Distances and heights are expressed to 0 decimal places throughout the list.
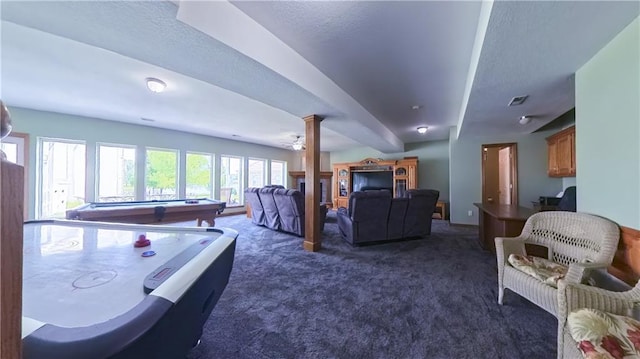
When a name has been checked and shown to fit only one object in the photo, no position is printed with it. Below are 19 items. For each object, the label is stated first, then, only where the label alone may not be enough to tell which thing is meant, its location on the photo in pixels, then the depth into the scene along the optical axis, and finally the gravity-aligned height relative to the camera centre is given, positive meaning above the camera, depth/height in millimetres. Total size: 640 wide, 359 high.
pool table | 2971 -422
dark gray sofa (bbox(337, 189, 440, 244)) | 3779 -596
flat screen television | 7379 +43
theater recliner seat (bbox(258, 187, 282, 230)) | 4836 -539
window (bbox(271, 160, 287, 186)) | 8766 +402
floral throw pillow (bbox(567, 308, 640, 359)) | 980 -693
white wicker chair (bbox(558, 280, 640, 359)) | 1227 -643
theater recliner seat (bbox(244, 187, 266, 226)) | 5267 -551
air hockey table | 634 -421
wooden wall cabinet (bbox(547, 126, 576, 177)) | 3582 +456
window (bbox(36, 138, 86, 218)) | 4355 +130
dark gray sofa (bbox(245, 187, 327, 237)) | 4383 -555
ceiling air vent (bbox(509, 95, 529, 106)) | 2780 +996
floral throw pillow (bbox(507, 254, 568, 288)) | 1664 -682
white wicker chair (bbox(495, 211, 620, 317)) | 1570 -543
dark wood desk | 2812 -537
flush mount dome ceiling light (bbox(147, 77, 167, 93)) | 2922 +1238
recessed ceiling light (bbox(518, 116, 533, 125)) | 3629 +979
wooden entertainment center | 6895 +180
